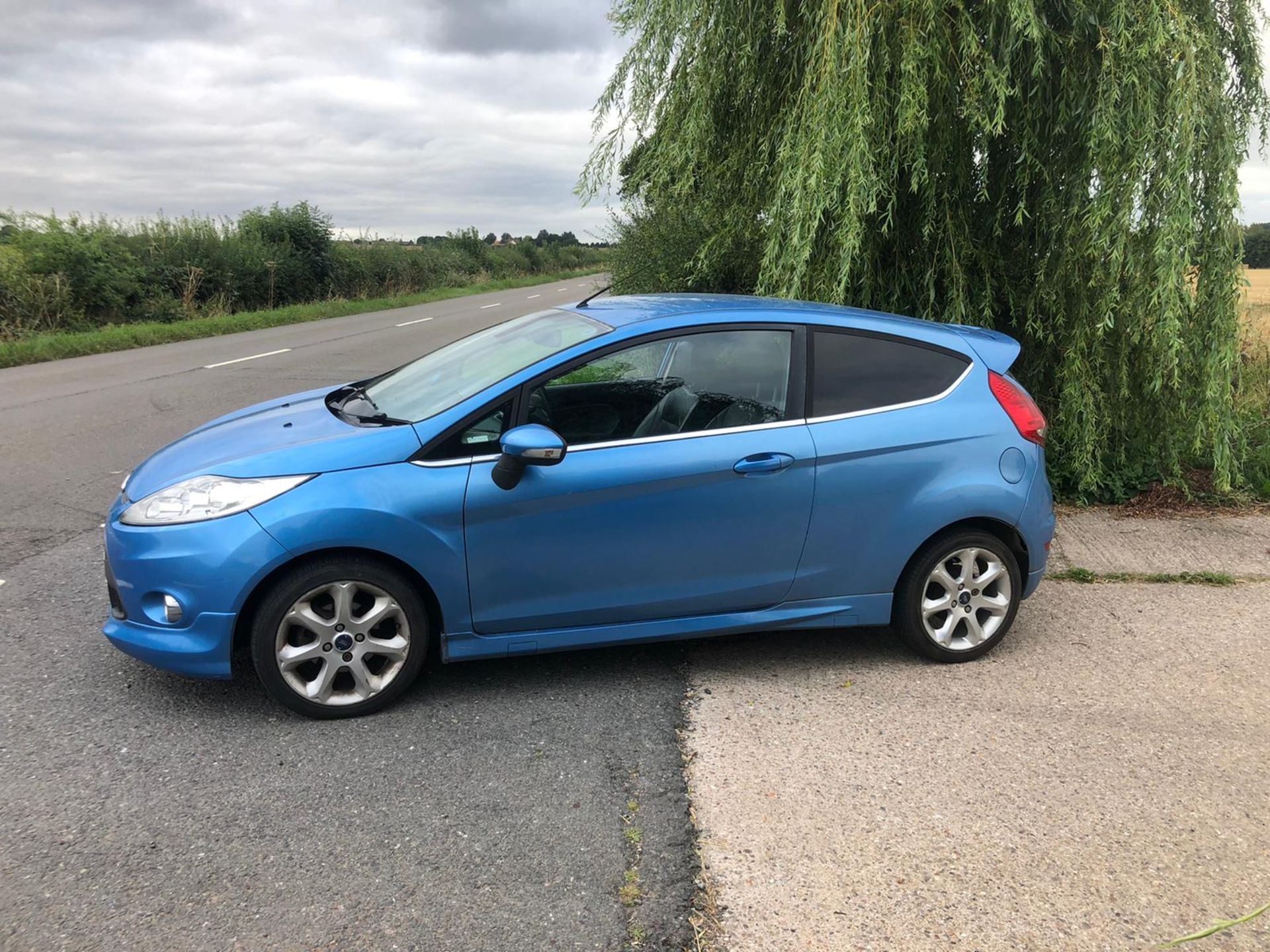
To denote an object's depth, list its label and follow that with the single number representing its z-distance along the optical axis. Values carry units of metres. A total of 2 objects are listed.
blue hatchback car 3.41
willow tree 5.78
